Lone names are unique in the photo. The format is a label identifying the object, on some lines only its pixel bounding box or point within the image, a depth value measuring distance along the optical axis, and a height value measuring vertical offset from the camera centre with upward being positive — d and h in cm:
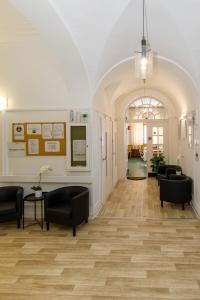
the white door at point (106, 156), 664 -22
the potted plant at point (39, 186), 508 -73
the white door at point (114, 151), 869 -10
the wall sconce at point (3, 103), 555 +93
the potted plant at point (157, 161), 997 -49
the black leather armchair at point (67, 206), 464 -104
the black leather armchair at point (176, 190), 604 -96
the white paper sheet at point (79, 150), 542 -4
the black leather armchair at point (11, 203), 486 -103
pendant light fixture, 314 +101
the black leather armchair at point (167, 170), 748 -66
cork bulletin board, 550 +23
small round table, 497 -94
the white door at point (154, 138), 1075 +37
